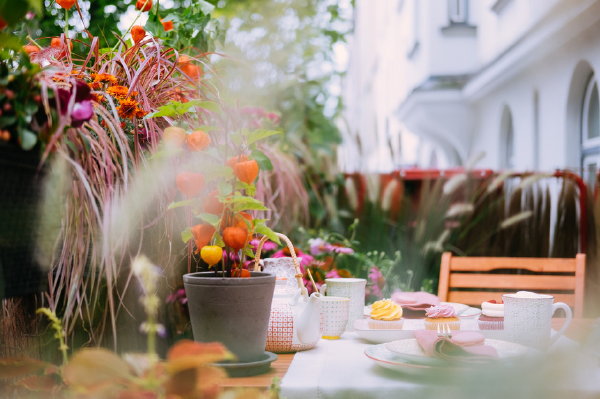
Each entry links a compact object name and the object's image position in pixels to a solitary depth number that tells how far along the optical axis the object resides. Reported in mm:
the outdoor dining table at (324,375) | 922
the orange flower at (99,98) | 1055
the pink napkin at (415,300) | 1528
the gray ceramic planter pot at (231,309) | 965
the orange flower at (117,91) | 1174
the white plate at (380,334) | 1262
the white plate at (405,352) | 975
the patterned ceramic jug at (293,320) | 1172
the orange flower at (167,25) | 1832
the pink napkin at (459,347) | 937
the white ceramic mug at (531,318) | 1212
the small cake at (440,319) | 1274
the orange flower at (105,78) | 1208
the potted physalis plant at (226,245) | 969
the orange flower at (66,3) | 1206
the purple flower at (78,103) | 812
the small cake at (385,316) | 1285
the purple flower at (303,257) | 1842
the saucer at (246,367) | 984
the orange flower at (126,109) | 1146
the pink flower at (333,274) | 2049
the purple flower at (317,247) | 2396
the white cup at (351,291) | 1429
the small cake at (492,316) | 1346
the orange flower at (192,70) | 1596
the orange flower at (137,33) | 1385
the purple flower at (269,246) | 2064
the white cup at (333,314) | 1304
